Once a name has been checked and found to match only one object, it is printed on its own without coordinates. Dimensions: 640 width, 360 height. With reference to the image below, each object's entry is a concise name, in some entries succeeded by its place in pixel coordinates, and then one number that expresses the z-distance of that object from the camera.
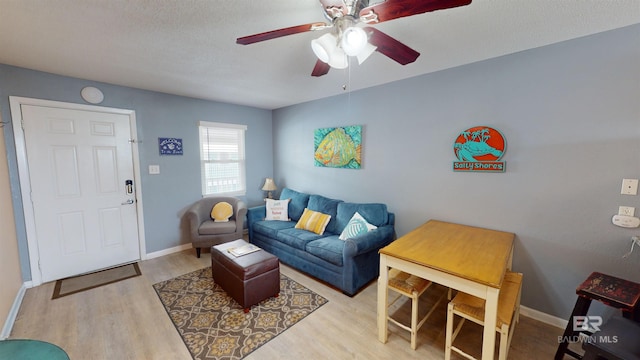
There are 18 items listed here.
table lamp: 4.43
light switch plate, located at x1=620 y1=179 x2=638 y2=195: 1.71
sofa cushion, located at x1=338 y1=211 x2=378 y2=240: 2.76
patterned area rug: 1.87
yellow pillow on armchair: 3.64
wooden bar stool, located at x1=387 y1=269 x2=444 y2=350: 1.81
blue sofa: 2.50
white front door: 2.63
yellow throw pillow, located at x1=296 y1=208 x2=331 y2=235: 3.18
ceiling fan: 1.09
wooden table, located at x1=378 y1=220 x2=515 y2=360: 1.44
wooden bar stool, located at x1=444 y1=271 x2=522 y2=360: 1.50
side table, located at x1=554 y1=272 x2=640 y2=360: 1.45
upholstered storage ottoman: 2.22
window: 3.90
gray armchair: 3.36
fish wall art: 3.35
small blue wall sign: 3.41
